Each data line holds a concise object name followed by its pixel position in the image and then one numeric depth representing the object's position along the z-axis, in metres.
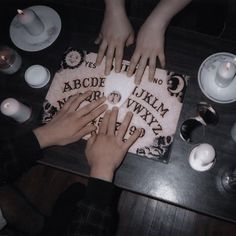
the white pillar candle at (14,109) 0.76
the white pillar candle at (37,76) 0.83
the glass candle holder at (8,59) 0.85
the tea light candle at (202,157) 0.66
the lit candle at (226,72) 0.69
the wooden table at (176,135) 0.69
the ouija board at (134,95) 0.74
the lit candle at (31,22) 0.80
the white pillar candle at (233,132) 0.70
